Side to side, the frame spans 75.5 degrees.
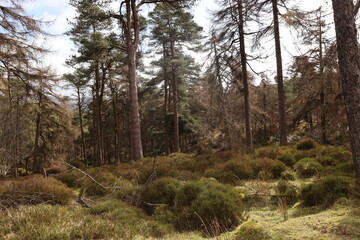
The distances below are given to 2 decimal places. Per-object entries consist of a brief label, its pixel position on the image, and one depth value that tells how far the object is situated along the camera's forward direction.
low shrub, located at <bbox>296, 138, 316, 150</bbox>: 9.63
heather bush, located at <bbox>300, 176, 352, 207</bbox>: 3.79
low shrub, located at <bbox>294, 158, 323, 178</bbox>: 6.32
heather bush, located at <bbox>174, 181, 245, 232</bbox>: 4.01
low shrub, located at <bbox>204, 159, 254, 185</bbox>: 6.60
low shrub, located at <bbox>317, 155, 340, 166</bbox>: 6.71
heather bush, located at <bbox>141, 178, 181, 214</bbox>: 5.16
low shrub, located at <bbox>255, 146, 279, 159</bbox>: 8.53
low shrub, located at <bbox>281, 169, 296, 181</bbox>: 6.11
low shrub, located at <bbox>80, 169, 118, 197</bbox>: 6.68
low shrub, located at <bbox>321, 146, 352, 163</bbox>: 6.80
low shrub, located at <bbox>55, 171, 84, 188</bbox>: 8.27
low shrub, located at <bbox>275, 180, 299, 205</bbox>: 4.64
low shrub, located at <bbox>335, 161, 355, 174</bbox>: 5.48
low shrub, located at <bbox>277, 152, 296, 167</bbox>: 7.54
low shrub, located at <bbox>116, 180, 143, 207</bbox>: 5.48
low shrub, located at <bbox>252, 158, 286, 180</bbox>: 6.54
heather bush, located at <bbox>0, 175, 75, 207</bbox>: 5.24
